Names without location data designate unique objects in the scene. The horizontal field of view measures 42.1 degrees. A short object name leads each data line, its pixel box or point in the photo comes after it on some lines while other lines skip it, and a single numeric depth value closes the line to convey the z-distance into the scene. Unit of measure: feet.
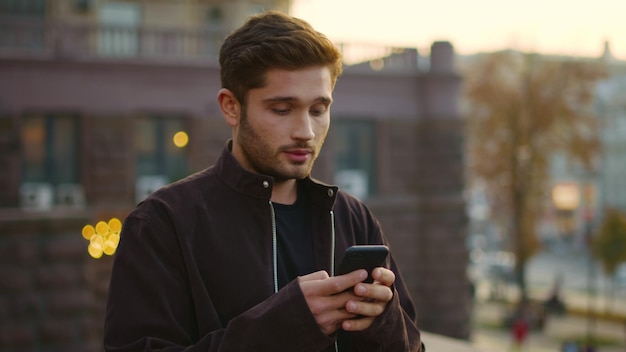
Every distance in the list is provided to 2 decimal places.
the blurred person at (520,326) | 85.10
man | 8.04
